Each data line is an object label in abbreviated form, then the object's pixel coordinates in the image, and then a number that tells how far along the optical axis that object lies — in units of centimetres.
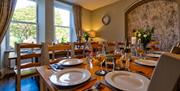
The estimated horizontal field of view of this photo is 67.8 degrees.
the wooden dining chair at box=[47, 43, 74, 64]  171
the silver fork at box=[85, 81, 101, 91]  77
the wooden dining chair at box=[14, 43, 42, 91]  179
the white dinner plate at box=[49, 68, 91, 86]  85
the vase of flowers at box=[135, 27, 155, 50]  200
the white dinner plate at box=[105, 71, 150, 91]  75
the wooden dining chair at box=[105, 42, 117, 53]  278
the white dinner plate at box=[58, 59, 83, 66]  132
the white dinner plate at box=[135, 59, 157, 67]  134
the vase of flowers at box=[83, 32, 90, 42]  505
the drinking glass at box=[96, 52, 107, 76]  109
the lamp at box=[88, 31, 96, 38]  559
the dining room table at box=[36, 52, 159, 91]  80
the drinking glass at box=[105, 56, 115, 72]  120
